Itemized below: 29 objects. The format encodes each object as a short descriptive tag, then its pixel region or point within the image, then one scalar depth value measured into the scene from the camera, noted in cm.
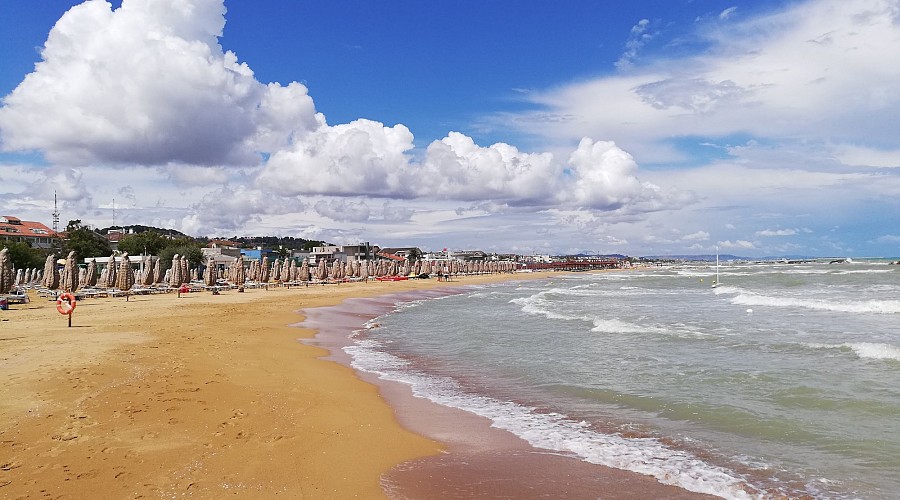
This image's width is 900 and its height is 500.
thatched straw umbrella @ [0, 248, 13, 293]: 2442
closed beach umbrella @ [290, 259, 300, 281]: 5462
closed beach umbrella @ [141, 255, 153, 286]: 3675
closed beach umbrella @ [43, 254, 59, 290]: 3047
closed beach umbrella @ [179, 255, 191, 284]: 3844
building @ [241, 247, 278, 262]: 10356
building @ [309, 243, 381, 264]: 11312
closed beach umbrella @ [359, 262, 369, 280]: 6912
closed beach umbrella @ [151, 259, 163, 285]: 3755
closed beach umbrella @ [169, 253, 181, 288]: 3794
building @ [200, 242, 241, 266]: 7450
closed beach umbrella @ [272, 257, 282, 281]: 5272
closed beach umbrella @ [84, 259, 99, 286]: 3569
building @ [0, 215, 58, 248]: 8125
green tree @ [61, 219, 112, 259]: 6456
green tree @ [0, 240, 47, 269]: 5335
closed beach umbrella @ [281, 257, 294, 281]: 5369
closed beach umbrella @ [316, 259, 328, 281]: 5972
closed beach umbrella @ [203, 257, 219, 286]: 4203
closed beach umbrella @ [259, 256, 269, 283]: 4929
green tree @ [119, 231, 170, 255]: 7069
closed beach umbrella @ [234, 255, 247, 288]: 4438
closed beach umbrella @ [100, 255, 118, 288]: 3372
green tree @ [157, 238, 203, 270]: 6506
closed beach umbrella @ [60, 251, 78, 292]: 2919
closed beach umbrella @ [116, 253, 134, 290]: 3159
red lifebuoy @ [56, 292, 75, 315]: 1688
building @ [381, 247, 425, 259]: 16831
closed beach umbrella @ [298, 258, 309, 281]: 5791
